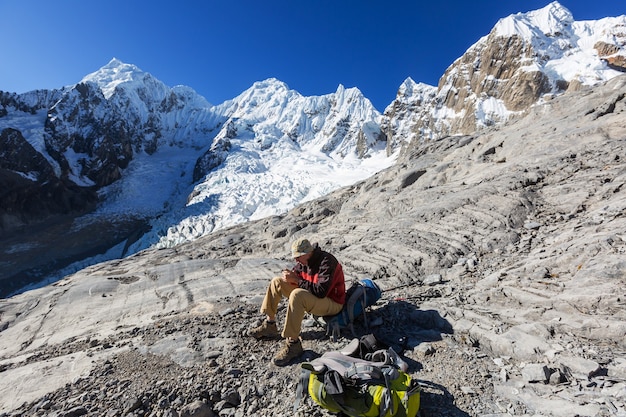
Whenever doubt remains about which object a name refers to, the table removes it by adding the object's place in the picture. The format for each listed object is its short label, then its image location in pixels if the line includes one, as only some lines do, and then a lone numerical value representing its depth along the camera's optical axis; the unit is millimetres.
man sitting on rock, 4254
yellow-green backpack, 2902
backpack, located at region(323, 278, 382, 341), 4641
